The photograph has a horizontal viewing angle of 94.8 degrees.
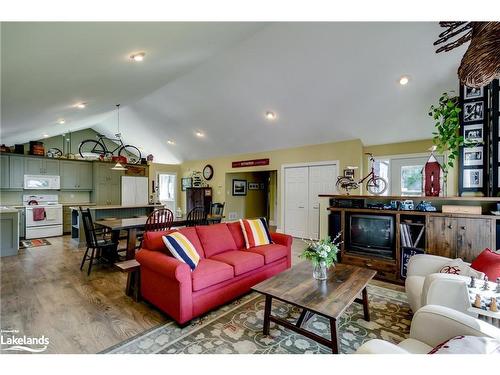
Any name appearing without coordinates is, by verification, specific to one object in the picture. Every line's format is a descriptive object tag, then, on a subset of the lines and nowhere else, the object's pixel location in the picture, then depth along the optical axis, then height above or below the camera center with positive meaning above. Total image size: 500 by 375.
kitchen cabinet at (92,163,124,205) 7.21 +0.01
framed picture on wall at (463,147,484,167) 2.96 +0.39
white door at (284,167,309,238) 6.19 -0.41
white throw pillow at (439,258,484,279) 1.90 -0.74
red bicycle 4.37 +0.03
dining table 3.60 -0.66
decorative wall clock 8.39 +0.50
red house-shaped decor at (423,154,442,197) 2.94 +0.10
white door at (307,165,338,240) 5.68 -0.03
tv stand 2.66 -0.60
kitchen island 5.19 -0.69
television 3.33 -0.75
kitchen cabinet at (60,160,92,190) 6.75 +0.31
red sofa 2.15 -0.92
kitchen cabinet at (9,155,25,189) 5.95 +0.35
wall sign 6.96 +0.71
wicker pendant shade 0.99 +0.60
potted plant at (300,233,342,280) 2.17 -0.67
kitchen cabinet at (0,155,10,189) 5.84 +0.34
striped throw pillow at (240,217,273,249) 3.34 -0.70
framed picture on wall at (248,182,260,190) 8.65 -0.02
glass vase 2.22 -0.84
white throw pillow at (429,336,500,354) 0.97 -0.69
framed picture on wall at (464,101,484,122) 2.94 +0.97
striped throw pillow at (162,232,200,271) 2.38 -0.68
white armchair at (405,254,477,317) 1.67 -0.83
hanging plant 2.84 +0.74
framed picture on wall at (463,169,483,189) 2.98 +0.10
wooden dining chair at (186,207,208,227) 4.44 -0.62
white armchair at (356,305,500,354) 1.10 -0.77
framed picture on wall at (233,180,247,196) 8.19 -0.05
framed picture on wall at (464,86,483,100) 2.93 +1.20
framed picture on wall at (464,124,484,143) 2.94 +0.69
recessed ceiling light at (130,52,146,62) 2.41 +1.39
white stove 5.79 -0.81
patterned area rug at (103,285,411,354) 1.86 -1.32
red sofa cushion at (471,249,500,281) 1.81 -0.65
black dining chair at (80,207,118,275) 3.58 -0.87
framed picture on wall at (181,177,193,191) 9.06 +0.10
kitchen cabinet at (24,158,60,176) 6.19 +0.52
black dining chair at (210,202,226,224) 7.18 -0.80
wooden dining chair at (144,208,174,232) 3.80 -0.61
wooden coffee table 1.68 -0.90
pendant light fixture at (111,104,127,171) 5.32 +1.67
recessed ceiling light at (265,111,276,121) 5.29 +1.64
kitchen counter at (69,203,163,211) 5.21 -0.52
